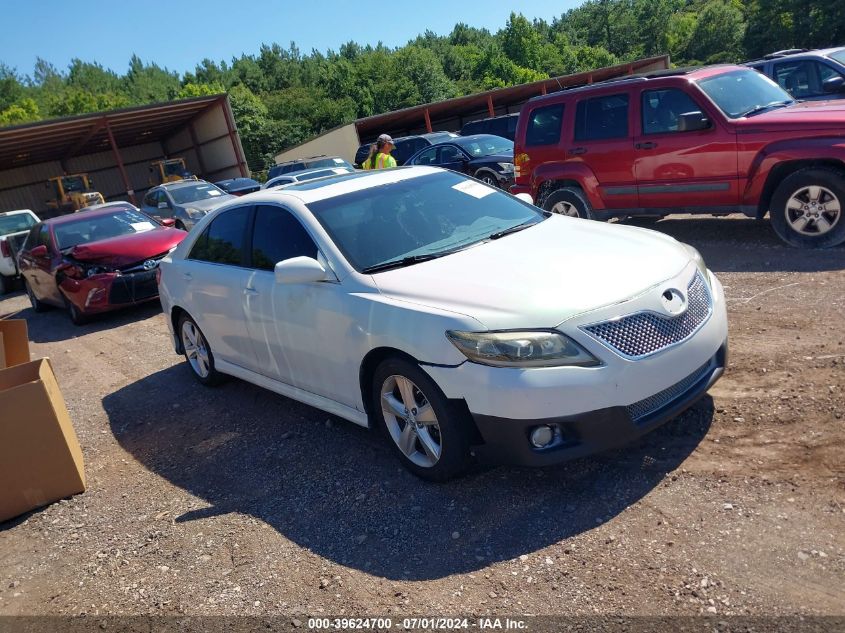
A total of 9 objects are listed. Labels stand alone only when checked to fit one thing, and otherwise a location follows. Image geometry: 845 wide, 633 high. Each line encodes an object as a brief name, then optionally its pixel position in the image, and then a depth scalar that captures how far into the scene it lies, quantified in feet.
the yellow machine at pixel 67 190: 95.76
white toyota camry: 10.58
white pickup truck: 50.34
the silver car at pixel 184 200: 54.19
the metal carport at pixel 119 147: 92.63
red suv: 22.04
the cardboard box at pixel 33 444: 13.84
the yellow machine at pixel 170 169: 105.29
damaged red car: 31.60
